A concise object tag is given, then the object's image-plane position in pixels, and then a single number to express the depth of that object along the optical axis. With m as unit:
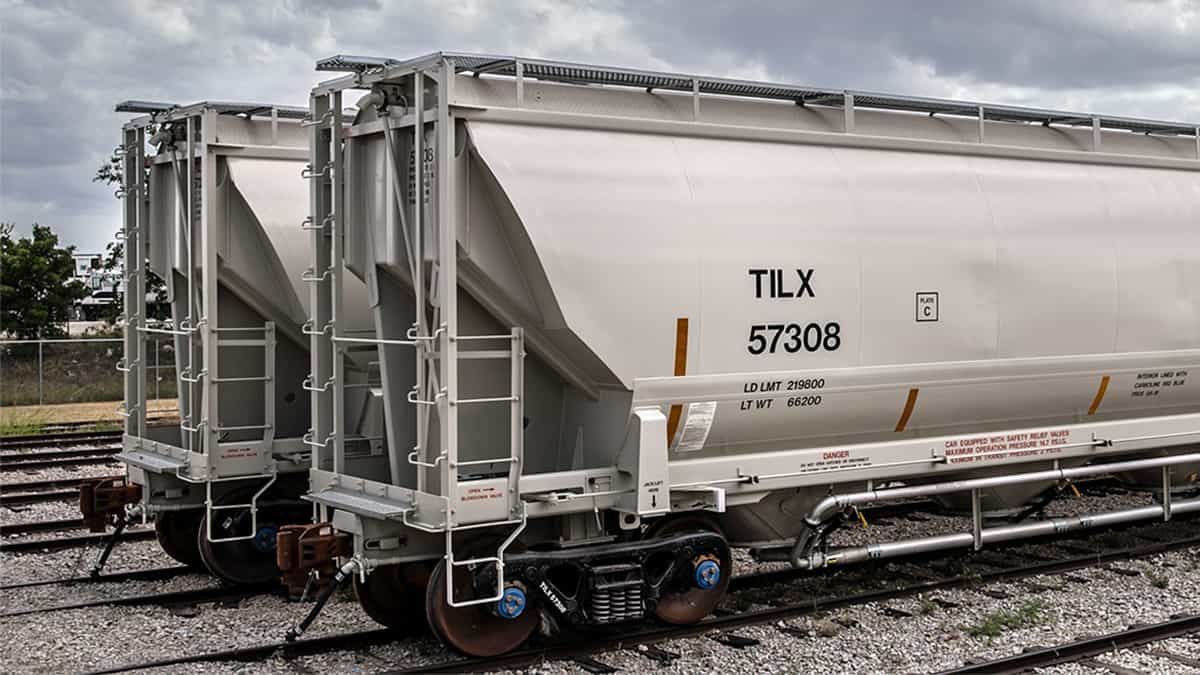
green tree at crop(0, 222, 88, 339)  37.38
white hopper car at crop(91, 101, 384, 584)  11.18
